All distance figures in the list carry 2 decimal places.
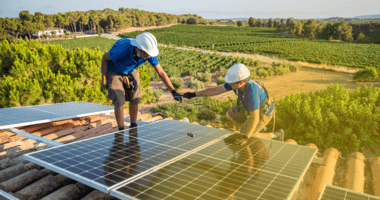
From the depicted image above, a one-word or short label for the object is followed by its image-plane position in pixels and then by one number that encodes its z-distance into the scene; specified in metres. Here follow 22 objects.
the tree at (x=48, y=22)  122.69
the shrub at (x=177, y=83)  26.97
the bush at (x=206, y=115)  16.20
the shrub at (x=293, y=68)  37.78
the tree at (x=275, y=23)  182.38
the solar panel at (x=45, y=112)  5.03
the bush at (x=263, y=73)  32.44
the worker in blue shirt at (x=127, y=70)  4.73
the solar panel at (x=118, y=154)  2.65
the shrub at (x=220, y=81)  29.32
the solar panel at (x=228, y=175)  2.30
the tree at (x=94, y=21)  138.43
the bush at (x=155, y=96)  21.56
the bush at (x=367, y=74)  29.36
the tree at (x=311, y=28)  114.38
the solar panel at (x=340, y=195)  2.46
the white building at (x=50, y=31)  111.25
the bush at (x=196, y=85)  26.47
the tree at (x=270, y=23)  185.88
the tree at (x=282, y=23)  174.81
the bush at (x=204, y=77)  30.44
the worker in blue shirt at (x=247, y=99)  4.56
